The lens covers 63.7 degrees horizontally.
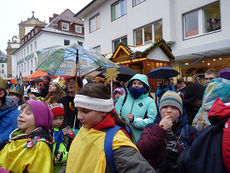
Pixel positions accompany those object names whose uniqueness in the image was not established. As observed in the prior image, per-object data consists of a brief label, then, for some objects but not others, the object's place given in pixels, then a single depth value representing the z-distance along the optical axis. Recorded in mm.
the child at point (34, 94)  5713
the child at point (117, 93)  4911
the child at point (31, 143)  1856
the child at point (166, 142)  1819
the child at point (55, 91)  4000
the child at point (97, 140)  1293
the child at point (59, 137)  2121
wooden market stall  8820
